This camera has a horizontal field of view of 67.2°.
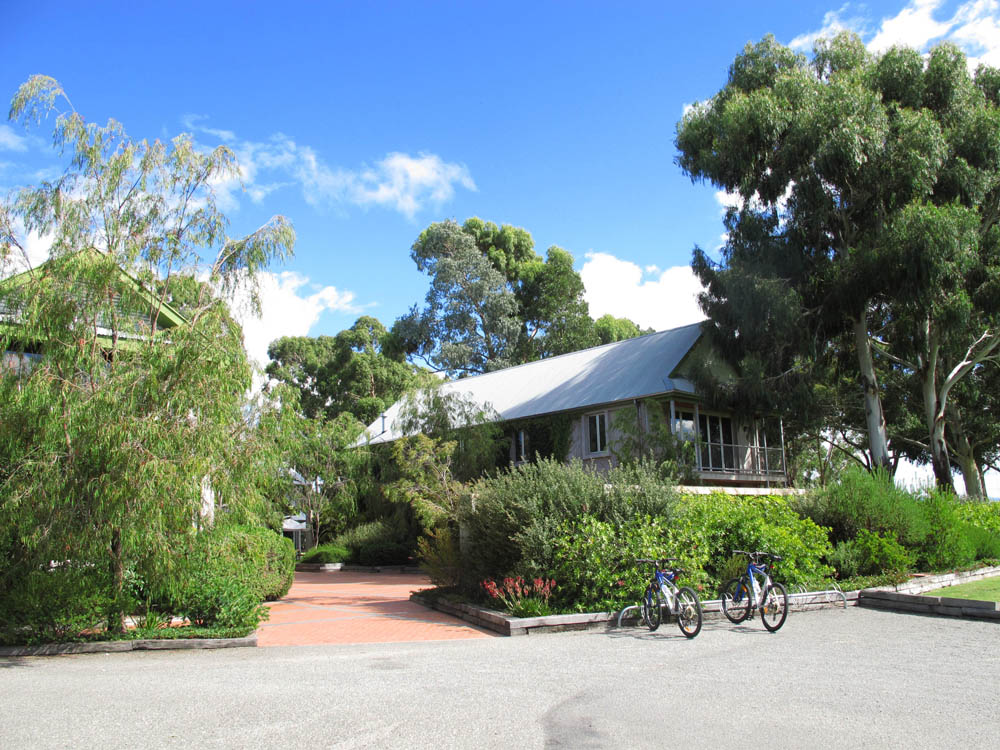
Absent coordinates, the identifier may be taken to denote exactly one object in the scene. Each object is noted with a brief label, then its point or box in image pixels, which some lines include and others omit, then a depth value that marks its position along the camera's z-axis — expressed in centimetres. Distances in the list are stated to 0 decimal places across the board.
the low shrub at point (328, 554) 2686
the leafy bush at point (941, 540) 1633
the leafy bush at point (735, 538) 1247
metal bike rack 1167
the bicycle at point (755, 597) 1061
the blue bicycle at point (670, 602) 1014
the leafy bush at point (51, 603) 914
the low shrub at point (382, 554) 2655
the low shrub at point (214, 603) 1009
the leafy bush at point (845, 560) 1475
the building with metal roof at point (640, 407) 2503
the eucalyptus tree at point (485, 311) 4834
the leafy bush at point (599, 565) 1150
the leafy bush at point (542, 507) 1191
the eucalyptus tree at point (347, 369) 4397
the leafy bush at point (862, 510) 1548
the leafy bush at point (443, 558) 1429
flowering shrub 1123
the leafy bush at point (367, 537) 2725
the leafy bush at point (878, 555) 1476
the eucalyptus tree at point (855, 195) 2209
